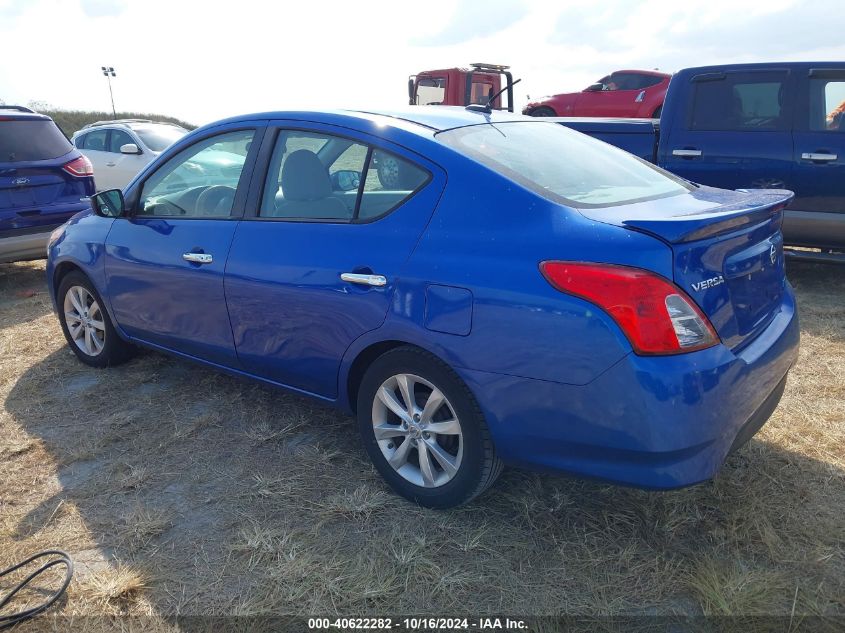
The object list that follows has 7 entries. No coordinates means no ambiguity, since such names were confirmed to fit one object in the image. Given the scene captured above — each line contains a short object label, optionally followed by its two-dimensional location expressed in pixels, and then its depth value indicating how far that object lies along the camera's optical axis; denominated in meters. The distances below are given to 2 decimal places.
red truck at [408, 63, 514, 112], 14.33
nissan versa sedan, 2.20
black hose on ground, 2.31
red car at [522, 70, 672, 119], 14.13
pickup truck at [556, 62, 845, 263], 5.77
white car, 10.68
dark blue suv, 6.33
